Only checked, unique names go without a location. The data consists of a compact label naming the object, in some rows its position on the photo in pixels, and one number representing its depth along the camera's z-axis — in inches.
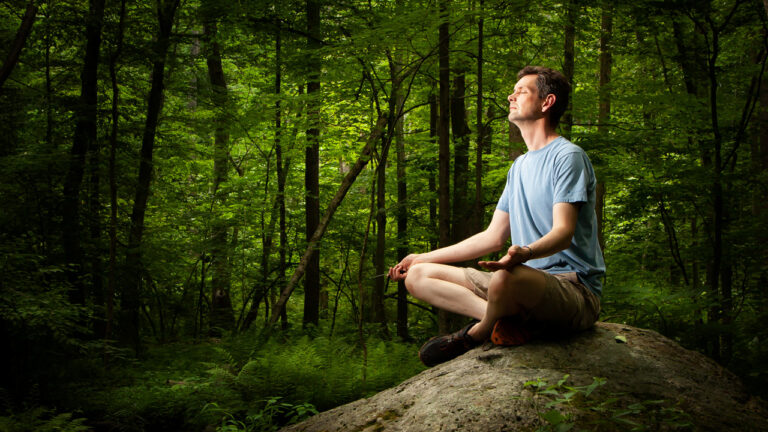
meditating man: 97.4
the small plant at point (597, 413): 75.5
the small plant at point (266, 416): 131.0
